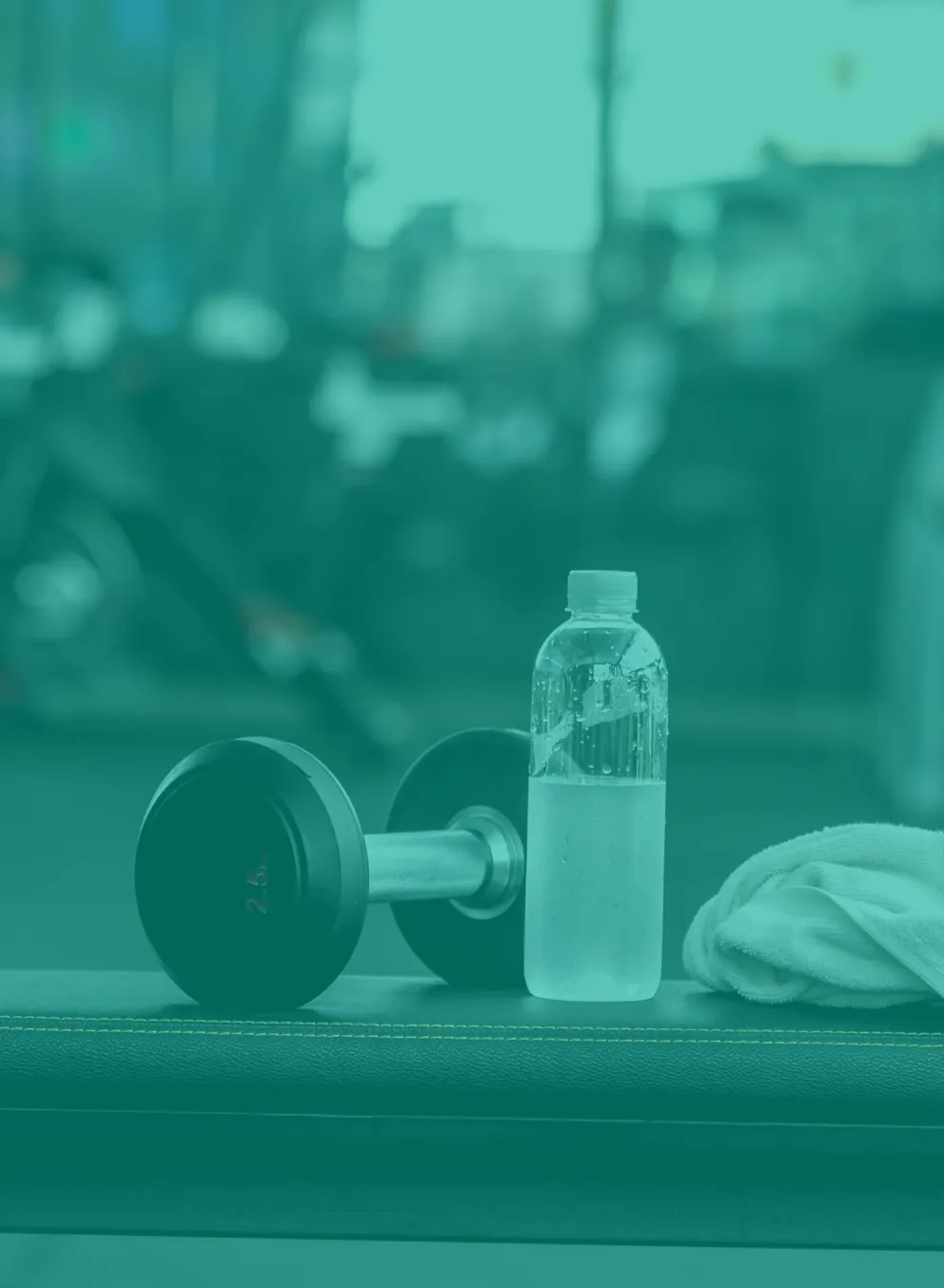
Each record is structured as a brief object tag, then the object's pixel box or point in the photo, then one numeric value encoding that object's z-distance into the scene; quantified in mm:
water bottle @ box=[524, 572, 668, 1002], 1852
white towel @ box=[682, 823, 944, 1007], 1793
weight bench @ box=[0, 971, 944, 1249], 1749
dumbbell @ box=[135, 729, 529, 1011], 1780
